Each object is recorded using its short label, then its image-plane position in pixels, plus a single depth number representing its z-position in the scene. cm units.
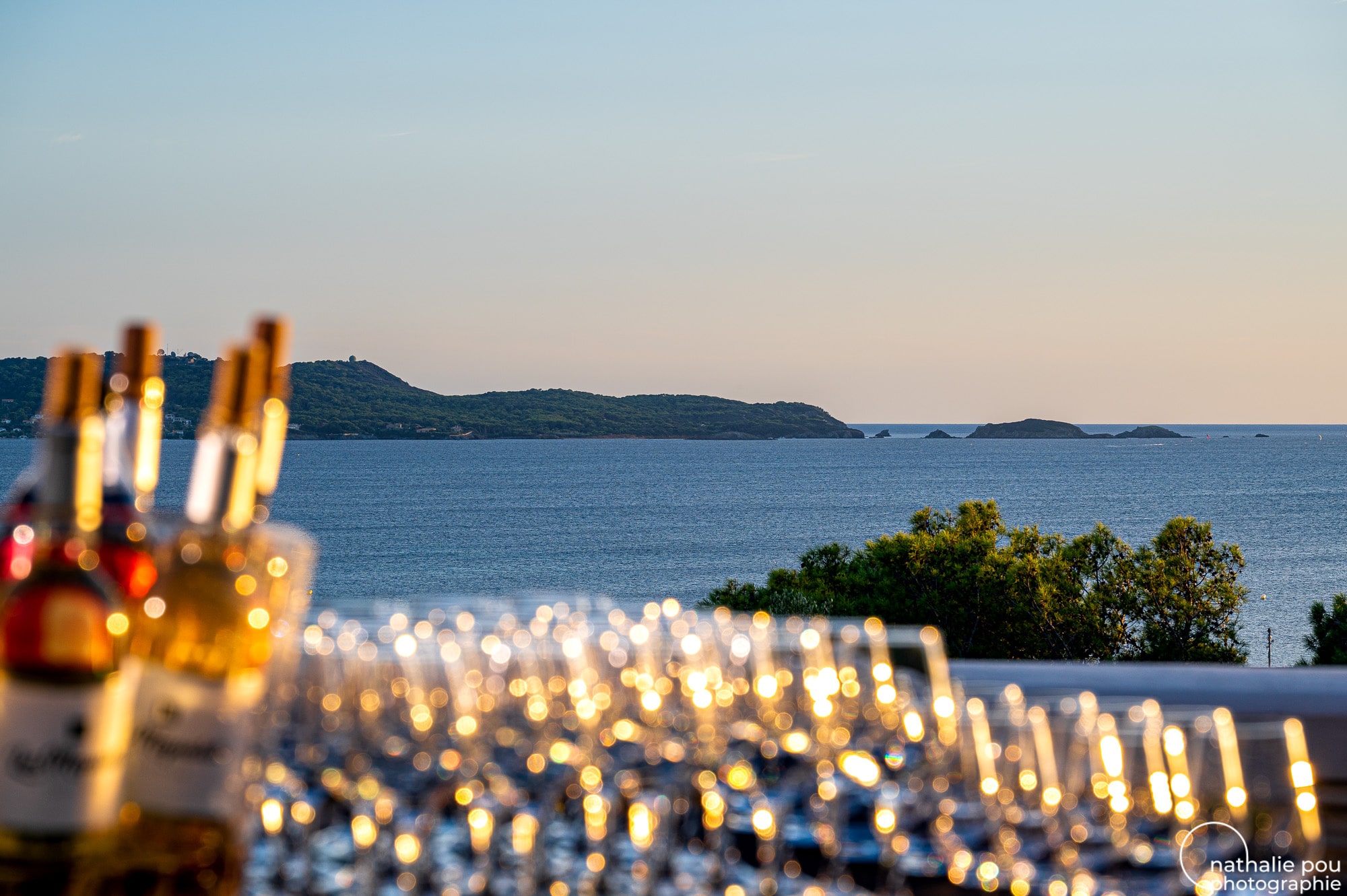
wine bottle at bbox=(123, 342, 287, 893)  265
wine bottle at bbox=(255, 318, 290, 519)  272
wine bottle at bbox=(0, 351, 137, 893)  259
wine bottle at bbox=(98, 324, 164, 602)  273
